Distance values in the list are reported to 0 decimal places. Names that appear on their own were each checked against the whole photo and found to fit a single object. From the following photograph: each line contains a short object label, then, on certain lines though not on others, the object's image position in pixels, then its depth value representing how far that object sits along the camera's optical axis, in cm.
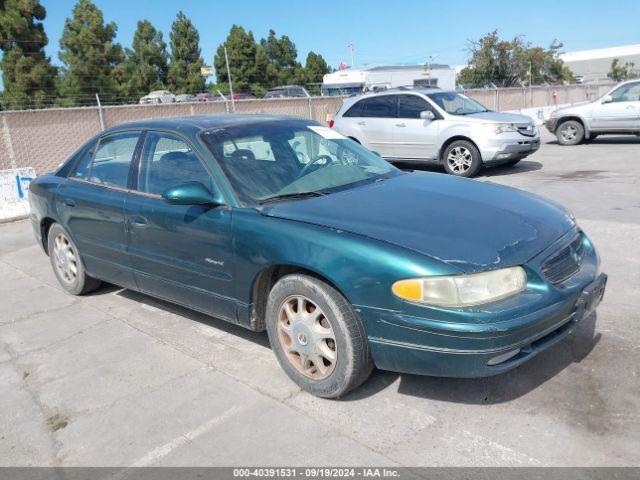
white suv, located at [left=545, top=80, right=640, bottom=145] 1365
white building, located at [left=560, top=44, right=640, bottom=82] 7721
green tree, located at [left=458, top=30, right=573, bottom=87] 4384
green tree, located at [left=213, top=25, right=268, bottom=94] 5147
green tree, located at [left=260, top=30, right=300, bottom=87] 5966
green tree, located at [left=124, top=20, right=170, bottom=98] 4453
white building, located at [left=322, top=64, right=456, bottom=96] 3641
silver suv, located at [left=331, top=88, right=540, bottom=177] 1048
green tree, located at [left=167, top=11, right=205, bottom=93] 4631
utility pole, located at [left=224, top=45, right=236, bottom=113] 1637
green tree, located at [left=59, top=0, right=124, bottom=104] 3192
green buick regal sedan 281
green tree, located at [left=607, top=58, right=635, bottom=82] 6105
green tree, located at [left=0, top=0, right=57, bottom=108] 2522
